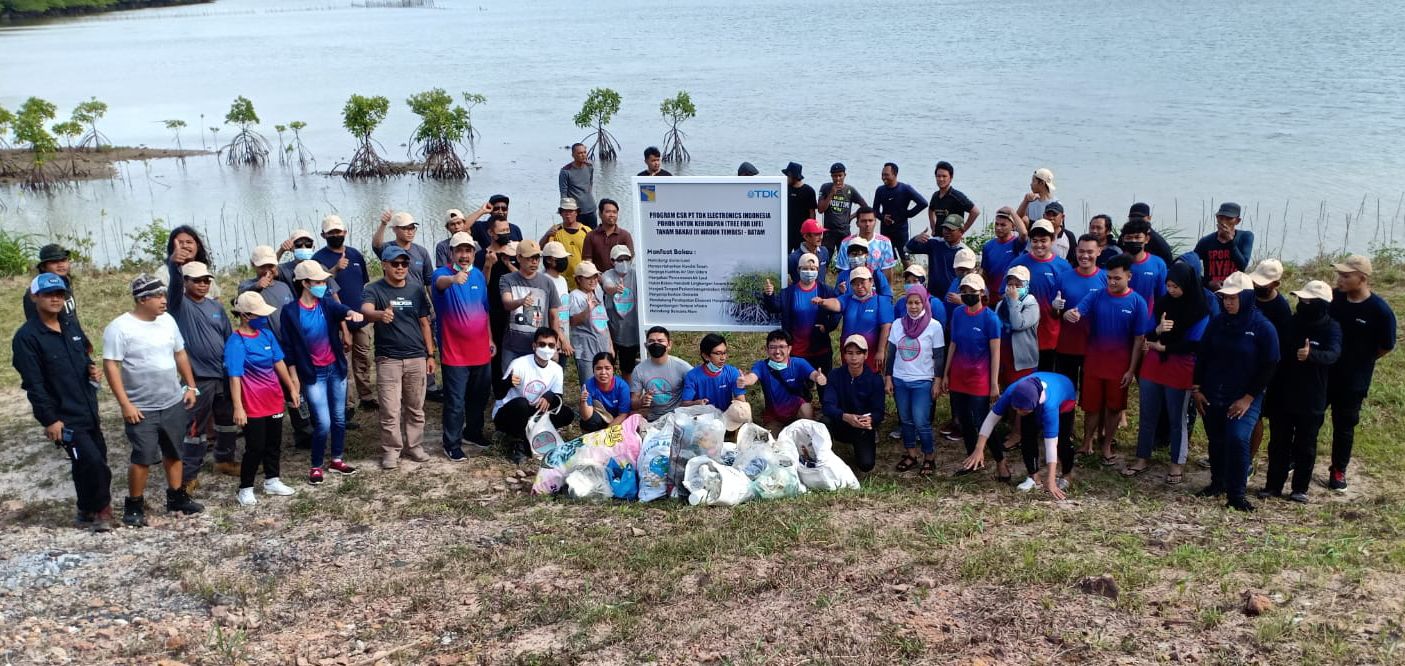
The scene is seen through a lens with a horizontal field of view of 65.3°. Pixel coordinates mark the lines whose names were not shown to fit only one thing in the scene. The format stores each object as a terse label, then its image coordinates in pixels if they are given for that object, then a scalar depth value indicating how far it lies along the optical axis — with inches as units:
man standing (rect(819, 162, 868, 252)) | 473.4
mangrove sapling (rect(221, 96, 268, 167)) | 1234.0
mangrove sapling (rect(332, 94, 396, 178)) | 1116.5
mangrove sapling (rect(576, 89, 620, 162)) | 1119.6
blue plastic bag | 305.9
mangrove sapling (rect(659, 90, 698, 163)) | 1086.4
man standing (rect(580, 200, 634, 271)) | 400.8
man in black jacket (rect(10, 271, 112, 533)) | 271.6
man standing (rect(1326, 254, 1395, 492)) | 286.8
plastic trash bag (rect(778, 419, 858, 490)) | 304.8
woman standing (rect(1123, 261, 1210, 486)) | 308.2
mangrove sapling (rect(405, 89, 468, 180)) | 1101.7
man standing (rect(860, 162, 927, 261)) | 468.4
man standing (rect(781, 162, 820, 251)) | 465.4
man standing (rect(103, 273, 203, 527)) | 274.4
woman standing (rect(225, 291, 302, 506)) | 292.8
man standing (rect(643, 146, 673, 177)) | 472.1
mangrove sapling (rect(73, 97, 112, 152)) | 1218.0
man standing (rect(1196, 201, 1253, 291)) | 352.2
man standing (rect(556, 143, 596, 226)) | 500.2
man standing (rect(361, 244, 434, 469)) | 326.0
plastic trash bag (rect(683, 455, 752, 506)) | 293.4
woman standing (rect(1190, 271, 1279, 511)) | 282.7
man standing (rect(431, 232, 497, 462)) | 338.3
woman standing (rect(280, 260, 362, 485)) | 311.3
